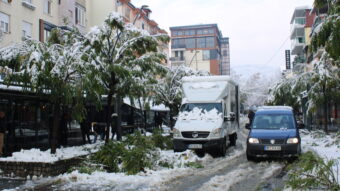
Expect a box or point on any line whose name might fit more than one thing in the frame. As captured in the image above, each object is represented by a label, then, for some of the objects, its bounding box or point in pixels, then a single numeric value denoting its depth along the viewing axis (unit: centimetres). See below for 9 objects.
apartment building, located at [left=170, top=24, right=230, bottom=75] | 12200
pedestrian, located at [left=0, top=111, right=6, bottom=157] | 1288
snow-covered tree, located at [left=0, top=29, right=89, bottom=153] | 1129
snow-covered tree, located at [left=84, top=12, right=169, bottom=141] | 1329
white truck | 1480
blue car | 1298
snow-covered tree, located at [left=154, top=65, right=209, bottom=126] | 2766
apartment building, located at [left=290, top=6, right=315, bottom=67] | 6956
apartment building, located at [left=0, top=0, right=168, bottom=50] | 2809
